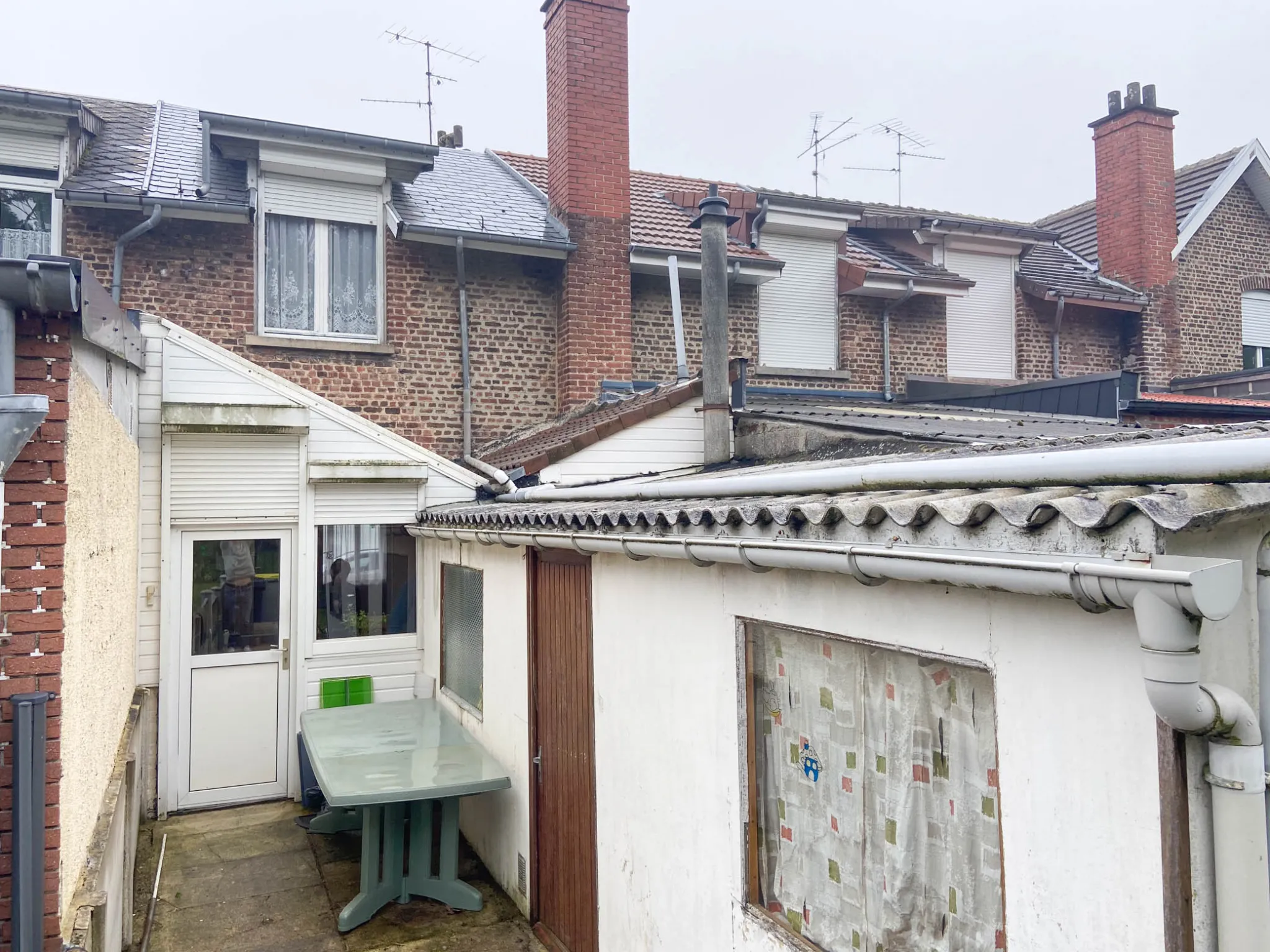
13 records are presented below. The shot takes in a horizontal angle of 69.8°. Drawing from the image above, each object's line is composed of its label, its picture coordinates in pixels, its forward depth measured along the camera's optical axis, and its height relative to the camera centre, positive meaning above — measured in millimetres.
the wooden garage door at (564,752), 5098 -1443
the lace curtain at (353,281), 9617 +2435
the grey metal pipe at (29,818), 3236 -1087
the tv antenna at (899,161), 17922 +6757
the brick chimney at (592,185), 10180 +3712
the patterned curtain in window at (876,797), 2602 -962
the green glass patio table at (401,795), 5684 -1770
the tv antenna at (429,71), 13833 +6786
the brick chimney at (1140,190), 14289 +4901
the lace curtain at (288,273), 9312 +2453
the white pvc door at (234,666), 7922 -1365
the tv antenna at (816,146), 17453 +6930
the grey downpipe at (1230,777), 1792 -576
